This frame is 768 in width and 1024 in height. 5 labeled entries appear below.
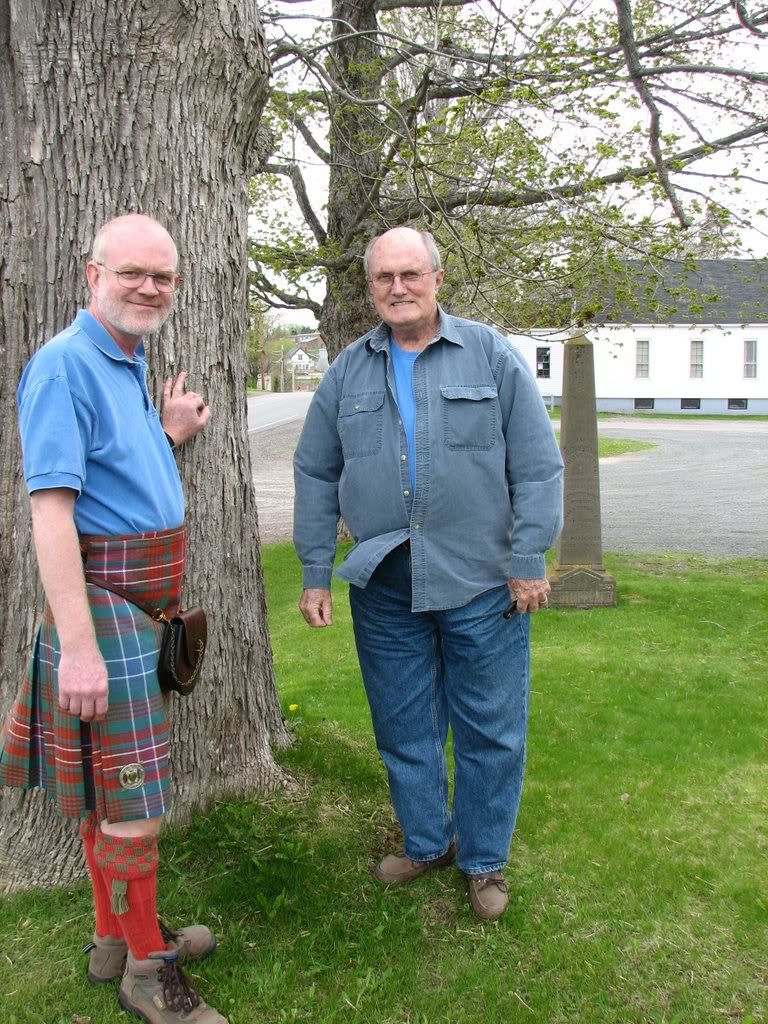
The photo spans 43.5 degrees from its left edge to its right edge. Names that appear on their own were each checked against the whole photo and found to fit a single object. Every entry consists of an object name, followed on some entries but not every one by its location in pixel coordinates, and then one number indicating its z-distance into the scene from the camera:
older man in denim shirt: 3.09
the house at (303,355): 98.04
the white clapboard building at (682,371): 44.38
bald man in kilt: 2.35
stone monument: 8.62
